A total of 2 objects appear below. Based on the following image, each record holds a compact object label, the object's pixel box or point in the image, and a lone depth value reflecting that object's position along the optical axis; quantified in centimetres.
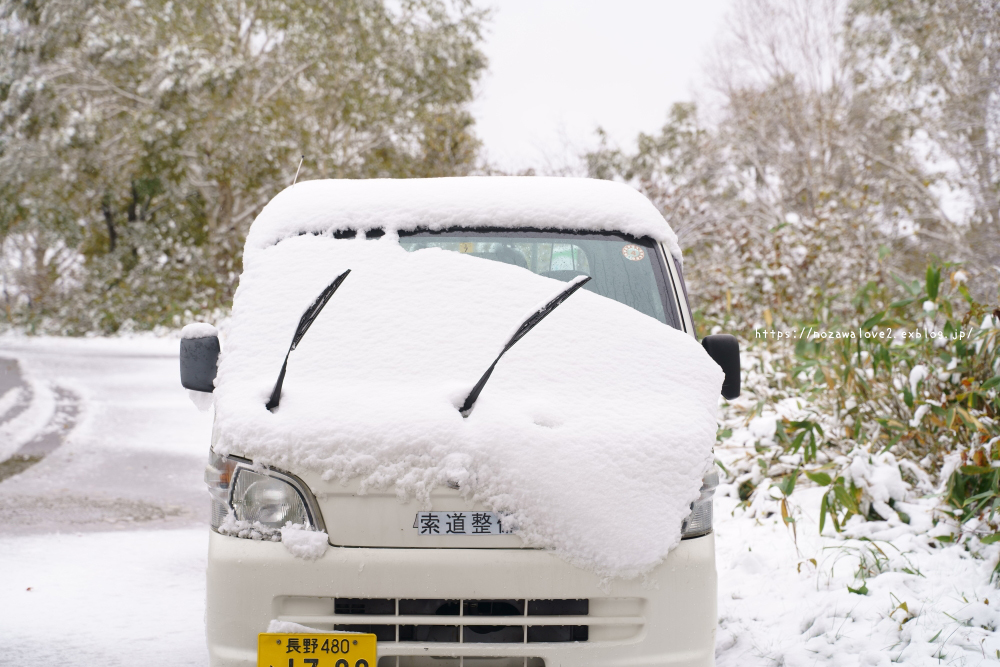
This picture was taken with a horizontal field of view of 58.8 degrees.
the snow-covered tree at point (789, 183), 973
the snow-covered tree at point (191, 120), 2334
